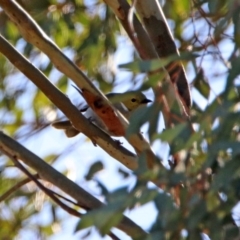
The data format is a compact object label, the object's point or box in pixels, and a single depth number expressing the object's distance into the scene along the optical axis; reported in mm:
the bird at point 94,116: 6286
